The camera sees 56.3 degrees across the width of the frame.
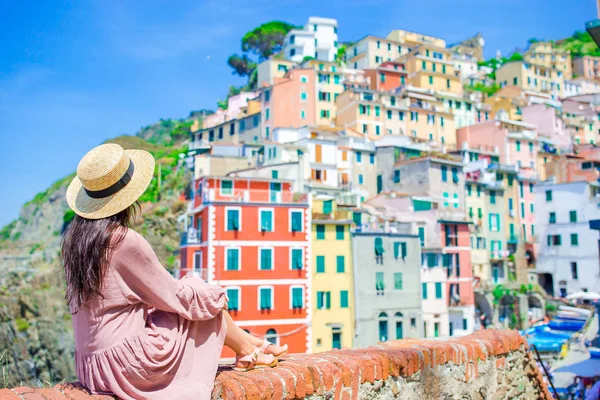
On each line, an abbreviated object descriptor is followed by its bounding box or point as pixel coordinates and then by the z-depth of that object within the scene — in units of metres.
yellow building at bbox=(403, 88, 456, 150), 56.38
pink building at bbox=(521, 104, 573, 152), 65.07
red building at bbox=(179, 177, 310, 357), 29.05
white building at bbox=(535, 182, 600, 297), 47.62
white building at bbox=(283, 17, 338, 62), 71.06
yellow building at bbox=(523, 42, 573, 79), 93.06
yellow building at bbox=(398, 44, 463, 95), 64.44
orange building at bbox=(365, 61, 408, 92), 61.91
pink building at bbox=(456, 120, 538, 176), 56.44
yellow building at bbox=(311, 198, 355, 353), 31.27
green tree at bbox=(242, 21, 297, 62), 79.06
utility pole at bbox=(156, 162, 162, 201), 51.76
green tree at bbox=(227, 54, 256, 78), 79.38
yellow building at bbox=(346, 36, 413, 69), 71.88
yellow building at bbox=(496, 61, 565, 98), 80.56
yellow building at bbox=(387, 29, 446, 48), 80.31
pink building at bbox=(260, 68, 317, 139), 54.53
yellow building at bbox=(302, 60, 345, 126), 56.25
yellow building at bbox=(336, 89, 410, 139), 53.16
